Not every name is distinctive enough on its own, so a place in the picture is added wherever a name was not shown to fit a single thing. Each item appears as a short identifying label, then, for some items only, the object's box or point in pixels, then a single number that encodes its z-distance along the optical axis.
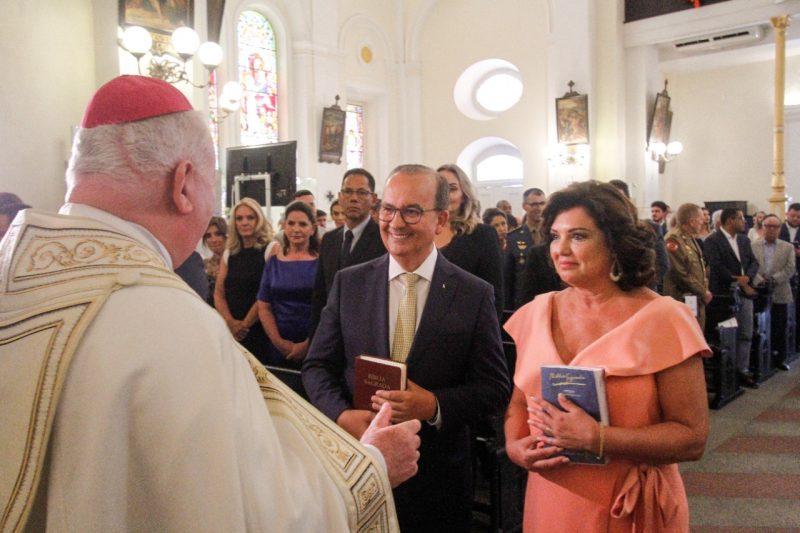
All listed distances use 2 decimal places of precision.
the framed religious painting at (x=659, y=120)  14.88
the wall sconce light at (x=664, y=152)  15.13
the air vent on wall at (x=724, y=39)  14.11
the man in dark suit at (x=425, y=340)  2.35
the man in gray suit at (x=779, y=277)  8.42
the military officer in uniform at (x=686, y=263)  6.79
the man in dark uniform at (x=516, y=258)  6.23
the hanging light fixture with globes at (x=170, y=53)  6.97
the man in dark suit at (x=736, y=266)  7.52
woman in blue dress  4.68
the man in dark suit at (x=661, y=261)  5.89
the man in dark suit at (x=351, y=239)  3.81
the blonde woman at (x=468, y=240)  3.84
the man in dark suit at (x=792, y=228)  10.36
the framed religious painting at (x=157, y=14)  8.05
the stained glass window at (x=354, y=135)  16.66
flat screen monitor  9.34
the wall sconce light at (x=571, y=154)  14.45
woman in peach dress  1.98
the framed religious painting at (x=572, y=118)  14.25
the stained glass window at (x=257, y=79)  14.01
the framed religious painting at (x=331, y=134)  14.59
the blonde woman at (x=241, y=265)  5.16
